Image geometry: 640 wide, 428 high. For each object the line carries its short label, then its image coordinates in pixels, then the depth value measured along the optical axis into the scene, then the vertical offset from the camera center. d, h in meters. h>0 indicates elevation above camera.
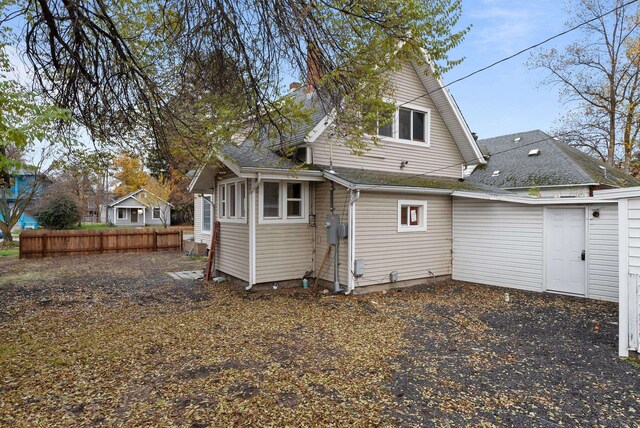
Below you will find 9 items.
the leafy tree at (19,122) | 3.14 +0.98
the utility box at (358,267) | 8.55 -1.20
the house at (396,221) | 8.48 -0.10
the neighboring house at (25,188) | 18.46 +1.56
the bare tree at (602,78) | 17.42 +7.12
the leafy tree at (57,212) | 20.50 +0.31
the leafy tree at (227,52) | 4.76 +2.43
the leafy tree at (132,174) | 30.15 +3.81
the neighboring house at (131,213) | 38.12 +0.46
